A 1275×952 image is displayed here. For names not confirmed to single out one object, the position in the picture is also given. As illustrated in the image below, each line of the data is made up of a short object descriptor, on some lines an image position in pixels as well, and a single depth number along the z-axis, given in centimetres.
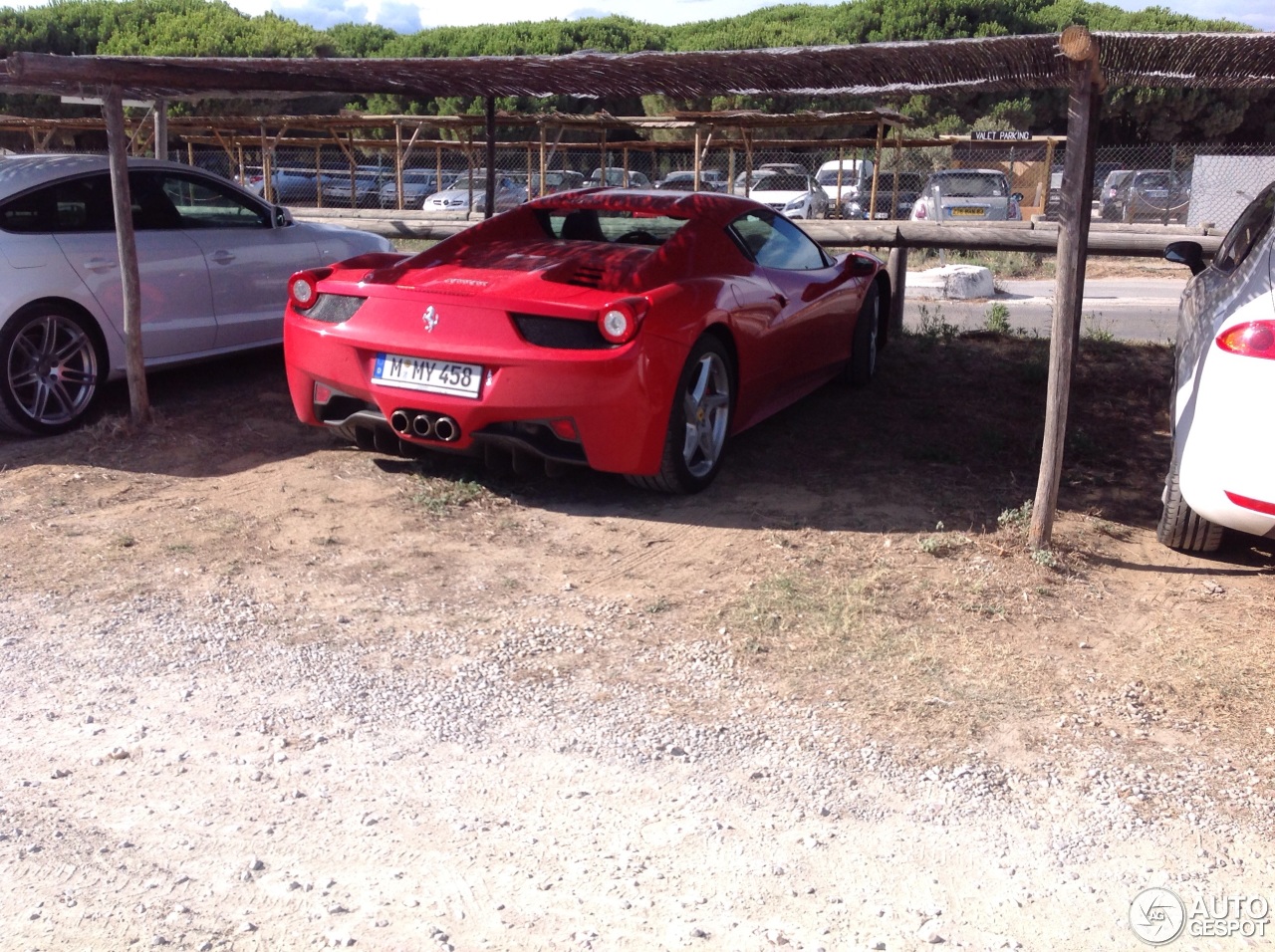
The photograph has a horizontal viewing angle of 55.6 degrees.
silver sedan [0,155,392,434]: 659
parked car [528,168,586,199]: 2657
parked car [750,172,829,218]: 2592
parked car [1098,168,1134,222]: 2652
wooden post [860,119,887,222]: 2145
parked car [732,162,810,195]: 2837
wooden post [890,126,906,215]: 2165
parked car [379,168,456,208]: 3081
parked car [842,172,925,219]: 2724
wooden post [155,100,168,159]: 1053
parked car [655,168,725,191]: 2495
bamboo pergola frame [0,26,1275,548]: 474
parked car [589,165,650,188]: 2822
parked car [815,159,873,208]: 2940
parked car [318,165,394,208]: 2985
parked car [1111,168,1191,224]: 2536
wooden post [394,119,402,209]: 2244
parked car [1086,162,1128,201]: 3168
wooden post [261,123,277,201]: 1999
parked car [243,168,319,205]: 2961
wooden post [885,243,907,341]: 996
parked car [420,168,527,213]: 2624
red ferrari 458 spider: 515
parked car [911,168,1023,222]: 2375
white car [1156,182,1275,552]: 421
